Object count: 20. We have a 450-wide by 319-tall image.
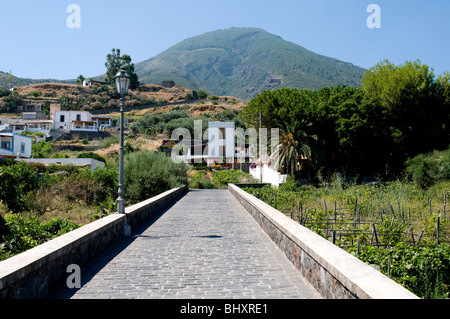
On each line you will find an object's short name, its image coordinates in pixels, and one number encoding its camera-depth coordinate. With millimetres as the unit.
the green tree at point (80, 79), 130875
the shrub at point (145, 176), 21984
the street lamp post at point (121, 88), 10039
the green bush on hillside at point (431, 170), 29125
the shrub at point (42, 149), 58016
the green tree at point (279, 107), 35250
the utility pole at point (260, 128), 34425
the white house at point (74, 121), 79875
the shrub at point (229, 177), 39906
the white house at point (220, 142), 60419
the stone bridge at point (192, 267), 4250
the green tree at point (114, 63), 124938
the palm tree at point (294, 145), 33625
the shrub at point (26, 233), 7566
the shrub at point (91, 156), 47716
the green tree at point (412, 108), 36625
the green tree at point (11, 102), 100812
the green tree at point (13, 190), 16469
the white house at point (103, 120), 88875
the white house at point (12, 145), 50500
